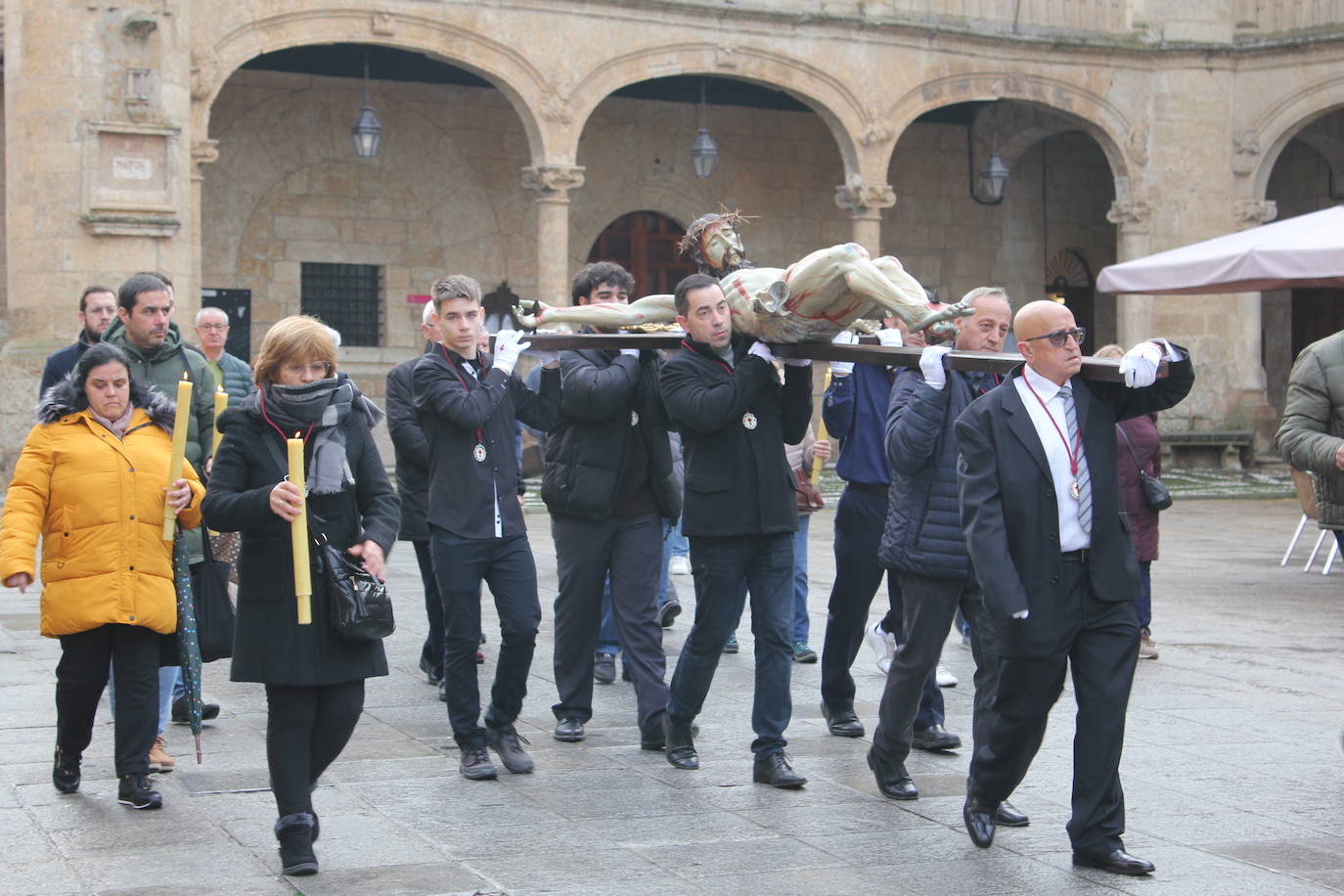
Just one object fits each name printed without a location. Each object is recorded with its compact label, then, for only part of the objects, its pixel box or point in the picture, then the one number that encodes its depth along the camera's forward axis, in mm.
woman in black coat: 8763
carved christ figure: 9903
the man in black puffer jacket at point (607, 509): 11819
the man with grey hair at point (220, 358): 14994
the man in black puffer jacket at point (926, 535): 10280
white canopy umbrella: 21512
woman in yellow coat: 10015
